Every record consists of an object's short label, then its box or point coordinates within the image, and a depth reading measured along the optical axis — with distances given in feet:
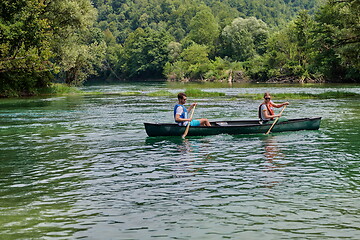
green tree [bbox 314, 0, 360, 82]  131.13
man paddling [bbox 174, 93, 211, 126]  63.57
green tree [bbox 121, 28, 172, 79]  433.07
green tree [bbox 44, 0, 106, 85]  150.10
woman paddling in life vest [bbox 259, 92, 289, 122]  68.33
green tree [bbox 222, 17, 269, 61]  383.80
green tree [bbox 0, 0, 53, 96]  123.24
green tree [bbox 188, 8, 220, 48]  468.54
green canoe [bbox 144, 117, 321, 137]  64.34
